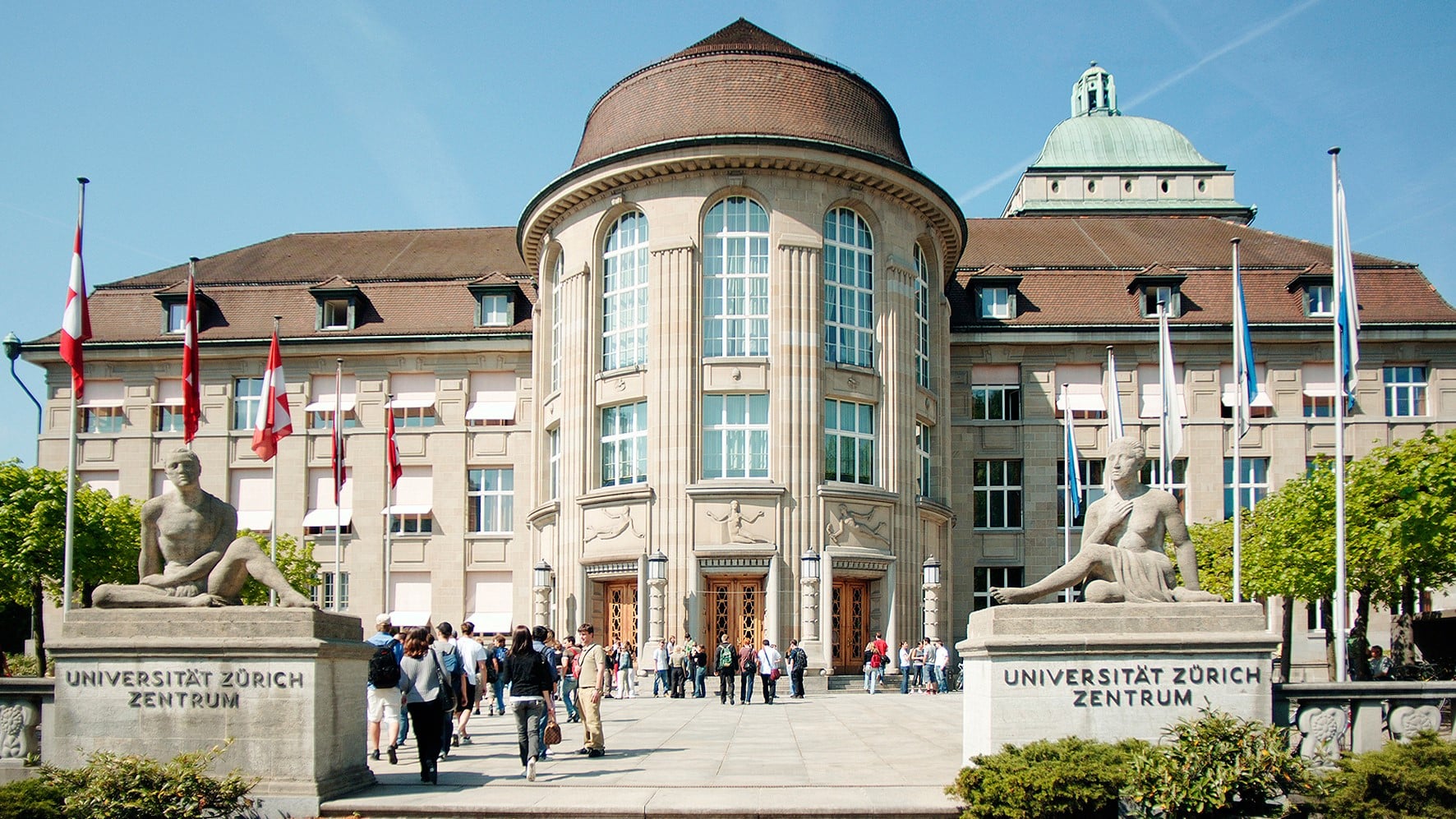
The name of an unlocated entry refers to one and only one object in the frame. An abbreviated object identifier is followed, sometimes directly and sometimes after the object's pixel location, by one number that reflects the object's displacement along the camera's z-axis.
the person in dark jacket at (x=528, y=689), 14.43
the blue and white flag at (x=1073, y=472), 36.22
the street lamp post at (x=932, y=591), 36.66
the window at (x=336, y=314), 47.16
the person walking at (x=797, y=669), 31.38
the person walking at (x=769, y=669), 29.41
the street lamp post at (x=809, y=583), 34.56
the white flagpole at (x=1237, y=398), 24.64
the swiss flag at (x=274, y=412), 25.61
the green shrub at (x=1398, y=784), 9.80
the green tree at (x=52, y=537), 36.44
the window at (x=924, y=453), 40.12
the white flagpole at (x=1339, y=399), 21.59
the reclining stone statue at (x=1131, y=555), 12.72
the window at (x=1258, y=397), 44.78
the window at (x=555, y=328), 40.66
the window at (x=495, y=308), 46.69
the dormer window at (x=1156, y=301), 46.22
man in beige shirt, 16.33
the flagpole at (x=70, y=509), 24.75
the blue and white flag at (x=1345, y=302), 21.55
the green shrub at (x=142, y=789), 10.94
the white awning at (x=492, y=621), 45.03
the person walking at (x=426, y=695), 13.85
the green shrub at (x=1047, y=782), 10.38
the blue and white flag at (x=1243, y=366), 24.61
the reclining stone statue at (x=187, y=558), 12.99
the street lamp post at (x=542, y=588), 38.19
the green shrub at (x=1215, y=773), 10.53
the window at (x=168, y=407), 46.97
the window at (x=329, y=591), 44.81
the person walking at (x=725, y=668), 29.67
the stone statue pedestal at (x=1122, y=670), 12.39
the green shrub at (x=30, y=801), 10.62
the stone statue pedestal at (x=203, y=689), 12.60
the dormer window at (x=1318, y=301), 45.84
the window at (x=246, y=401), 46.88
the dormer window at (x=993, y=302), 46.56
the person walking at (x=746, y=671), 29.55
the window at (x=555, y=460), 40.59
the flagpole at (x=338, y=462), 33.53
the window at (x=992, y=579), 44.41
